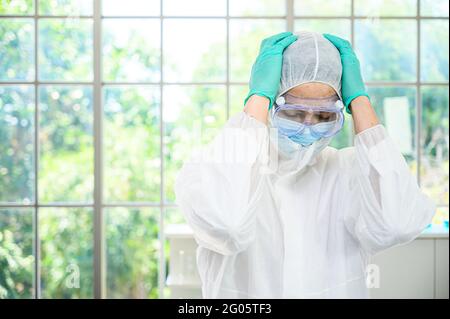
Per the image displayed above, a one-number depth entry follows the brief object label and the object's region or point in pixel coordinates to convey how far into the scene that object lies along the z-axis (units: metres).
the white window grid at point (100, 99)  2.35
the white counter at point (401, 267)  2.04
